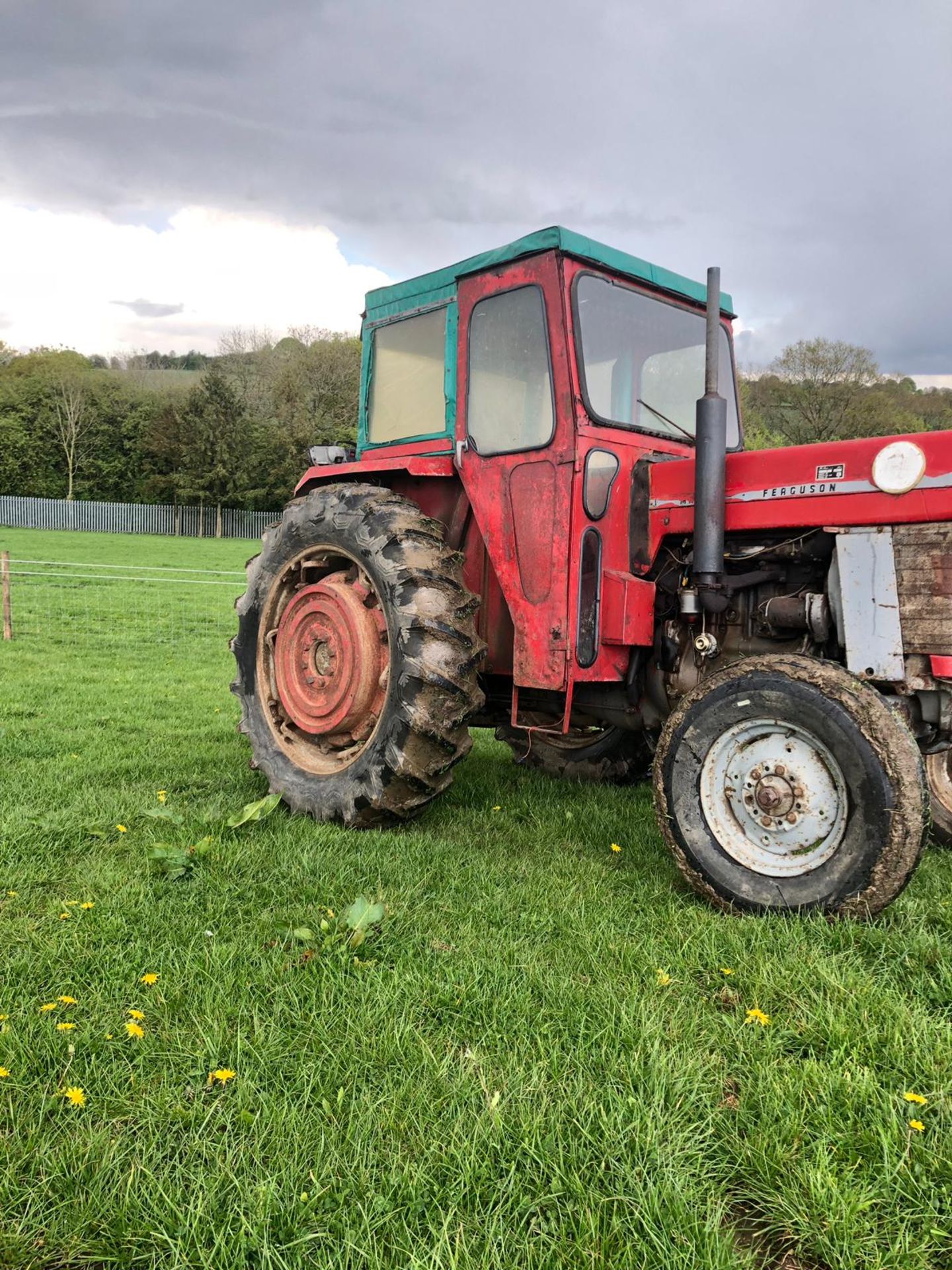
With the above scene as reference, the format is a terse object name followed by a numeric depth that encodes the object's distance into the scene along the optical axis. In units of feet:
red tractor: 10.30
